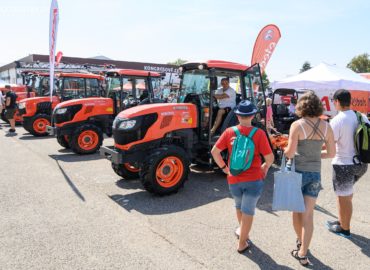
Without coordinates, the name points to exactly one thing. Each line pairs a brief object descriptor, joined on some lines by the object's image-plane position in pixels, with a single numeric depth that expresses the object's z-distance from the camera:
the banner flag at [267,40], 10.23
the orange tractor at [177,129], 5.00
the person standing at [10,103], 11.98
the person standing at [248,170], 3.06
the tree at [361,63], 43.81
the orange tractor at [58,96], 11.11
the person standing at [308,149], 3.03
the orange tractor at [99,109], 8.16
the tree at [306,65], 87.00
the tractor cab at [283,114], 11.16
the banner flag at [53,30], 8.28
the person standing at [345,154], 3.54
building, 20.25
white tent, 12.76
